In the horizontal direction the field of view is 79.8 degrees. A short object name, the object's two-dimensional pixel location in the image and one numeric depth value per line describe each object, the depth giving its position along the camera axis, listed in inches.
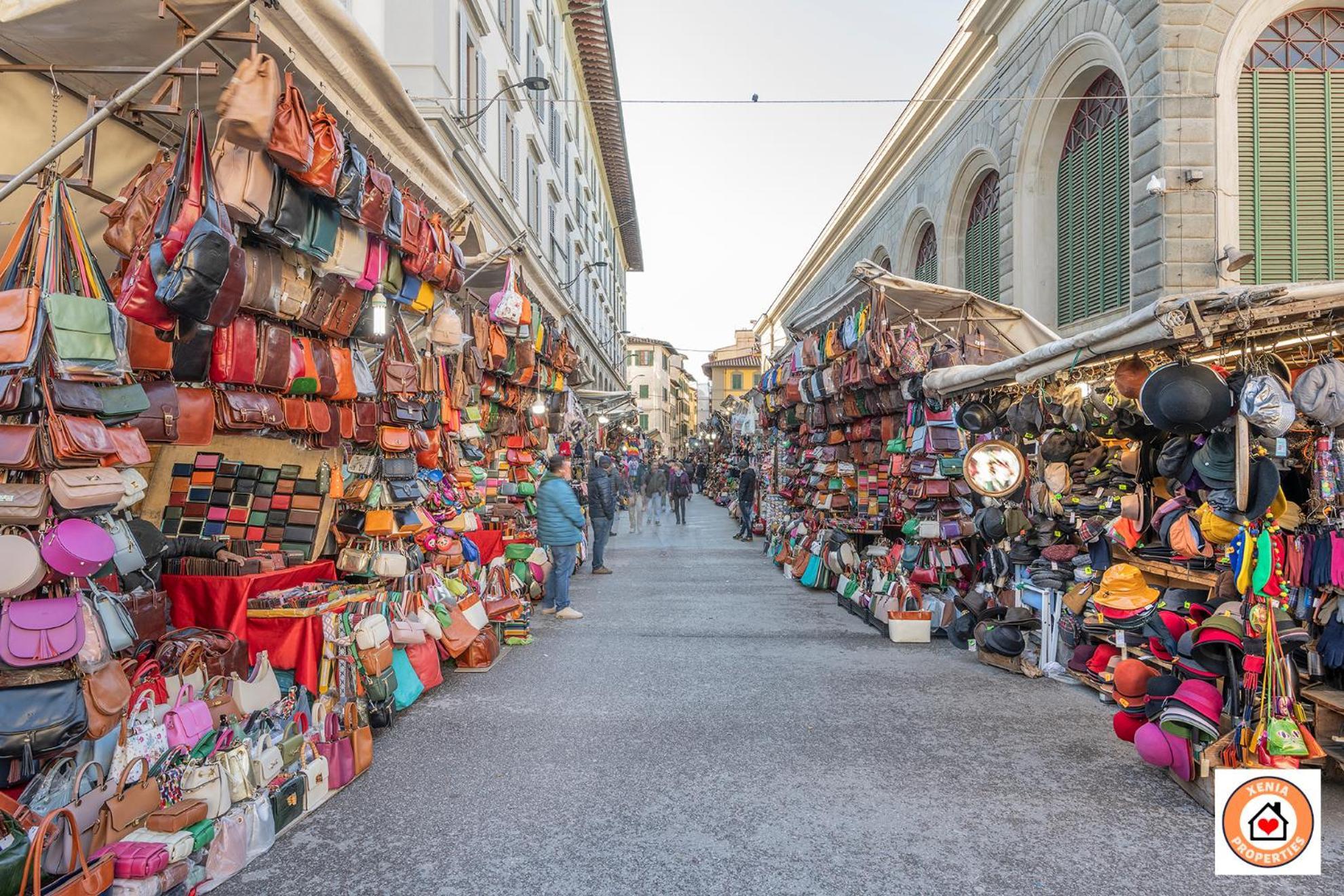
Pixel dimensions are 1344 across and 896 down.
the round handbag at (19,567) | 126.1
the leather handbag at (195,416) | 184.2
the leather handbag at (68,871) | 112.5
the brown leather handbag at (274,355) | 198.7
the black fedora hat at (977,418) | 299.0
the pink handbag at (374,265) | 215.0
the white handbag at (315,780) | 163.5
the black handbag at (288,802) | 152.3
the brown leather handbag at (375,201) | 200.1
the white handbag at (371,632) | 208.8
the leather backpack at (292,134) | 158.6
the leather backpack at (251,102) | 148.0
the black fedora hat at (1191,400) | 171.8
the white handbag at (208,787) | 142.1
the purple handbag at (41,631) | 126.4
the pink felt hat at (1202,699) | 166.4
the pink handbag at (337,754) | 173.5
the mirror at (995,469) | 276.2
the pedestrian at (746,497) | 746.2
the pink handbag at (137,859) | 122.9
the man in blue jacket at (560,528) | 377.7
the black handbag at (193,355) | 179.9
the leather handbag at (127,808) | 130.6
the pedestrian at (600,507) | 543.5
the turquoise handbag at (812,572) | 454.6
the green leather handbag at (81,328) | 133.6
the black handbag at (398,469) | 251.8
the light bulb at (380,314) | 230.4
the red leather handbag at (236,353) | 187.9
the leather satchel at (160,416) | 174.7
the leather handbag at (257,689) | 175.5
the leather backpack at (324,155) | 173.6
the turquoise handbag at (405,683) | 225.8
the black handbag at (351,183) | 187.3
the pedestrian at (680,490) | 960.3
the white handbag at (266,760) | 153.8
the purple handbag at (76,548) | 132.3
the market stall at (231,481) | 131.5
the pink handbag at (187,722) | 153.2
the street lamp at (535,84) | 453.4
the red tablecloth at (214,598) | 205.5
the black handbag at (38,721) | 124.3
